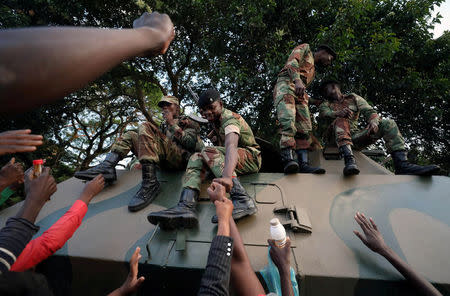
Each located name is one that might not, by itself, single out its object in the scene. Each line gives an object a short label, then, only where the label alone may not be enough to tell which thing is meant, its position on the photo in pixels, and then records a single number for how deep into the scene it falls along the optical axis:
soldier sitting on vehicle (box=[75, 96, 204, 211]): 2.52
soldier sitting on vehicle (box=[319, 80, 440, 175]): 2.75
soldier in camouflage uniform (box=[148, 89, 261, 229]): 1.95
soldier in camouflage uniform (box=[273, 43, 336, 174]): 3.12
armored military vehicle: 1.64
